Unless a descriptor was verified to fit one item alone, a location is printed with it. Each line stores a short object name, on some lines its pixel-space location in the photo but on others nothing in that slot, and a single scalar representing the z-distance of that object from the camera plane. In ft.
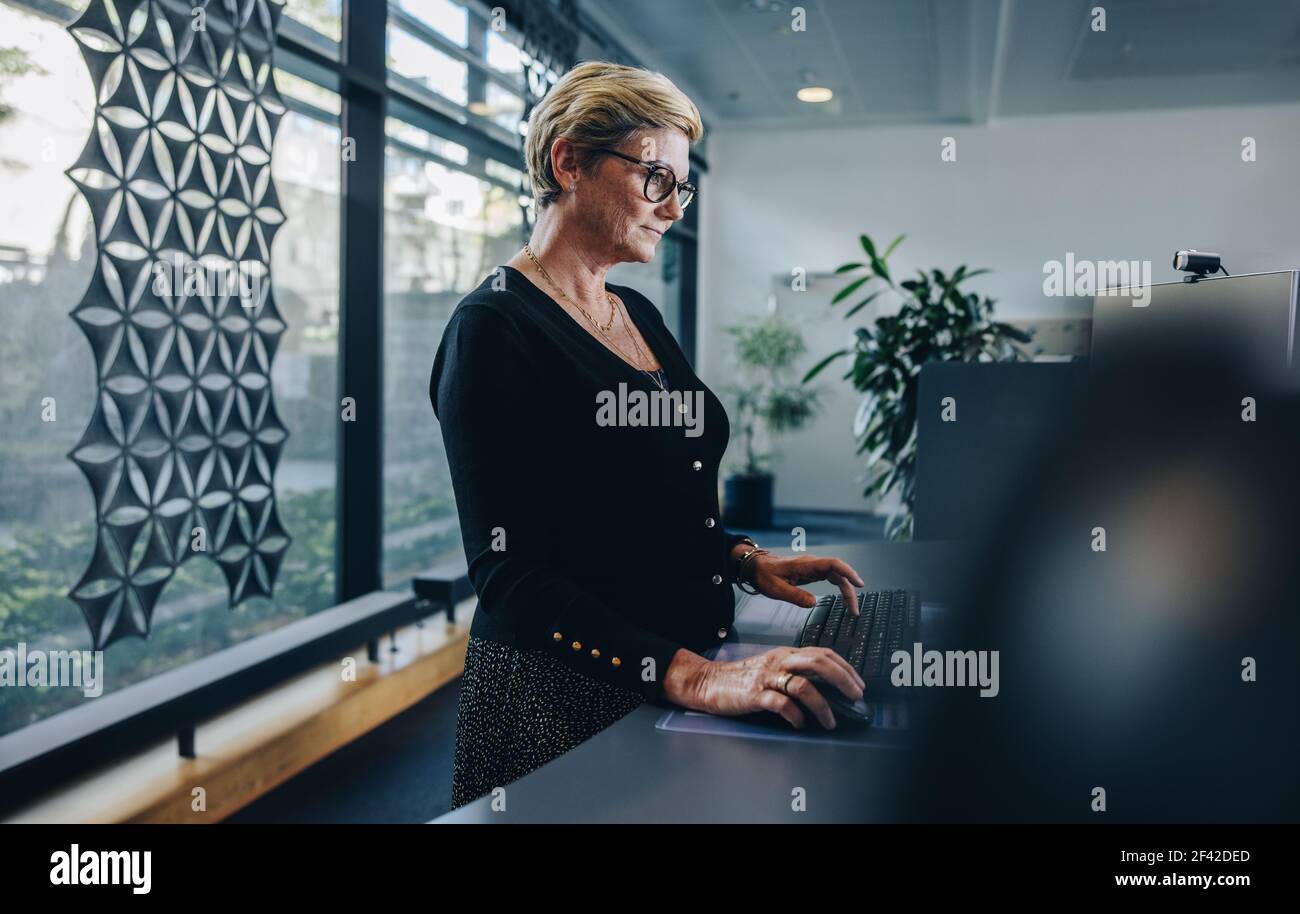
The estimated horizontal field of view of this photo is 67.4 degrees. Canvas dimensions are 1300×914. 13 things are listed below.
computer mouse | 3.02
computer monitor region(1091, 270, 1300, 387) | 3.48
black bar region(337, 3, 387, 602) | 10.84
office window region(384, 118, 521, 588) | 12.17
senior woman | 3.14
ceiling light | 21.79
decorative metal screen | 7.19
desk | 2.61
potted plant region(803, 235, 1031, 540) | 12.36
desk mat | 3.02
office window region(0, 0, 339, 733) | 6.79
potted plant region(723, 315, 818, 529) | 23.32
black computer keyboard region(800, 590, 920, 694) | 3.54
